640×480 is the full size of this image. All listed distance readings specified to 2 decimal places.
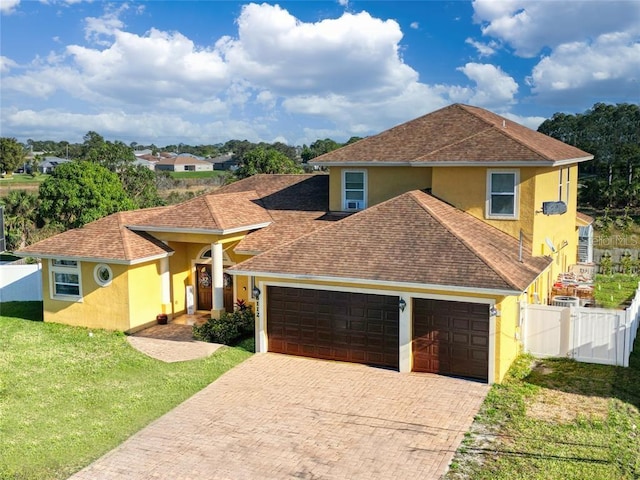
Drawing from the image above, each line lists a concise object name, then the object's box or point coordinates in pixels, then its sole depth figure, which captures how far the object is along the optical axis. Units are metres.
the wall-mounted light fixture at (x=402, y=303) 15.59
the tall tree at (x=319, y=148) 99.94
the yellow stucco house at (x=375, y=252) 15.50
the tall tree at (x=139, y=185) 46.69
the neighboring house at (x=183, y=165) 123.39
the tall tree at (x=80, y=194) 37.69
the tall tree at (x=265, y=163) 50.22
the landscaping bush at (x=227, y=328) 18.69
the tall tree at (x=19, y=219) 40.41
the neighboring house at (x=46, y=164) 107.97
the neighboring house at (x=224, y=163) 129.12
